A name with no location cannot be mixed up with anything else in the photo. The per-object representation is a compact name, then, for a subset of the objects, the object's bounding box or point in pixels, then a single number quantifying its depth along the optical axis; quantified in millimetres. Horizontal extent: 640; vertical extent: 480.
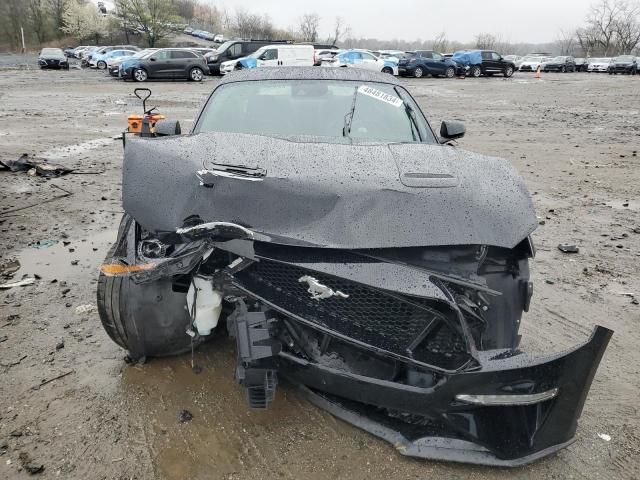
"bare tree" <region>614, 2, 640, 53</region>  67812
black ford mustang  1997
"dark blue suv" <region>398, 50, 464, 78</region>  29297
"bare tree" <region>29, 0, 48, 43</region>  58656
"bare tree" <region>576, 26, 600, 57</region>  70206
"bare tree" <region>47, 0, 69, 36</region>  61250
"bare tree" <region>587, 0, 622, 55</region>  70188
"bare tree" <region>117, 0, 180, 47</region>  52719
